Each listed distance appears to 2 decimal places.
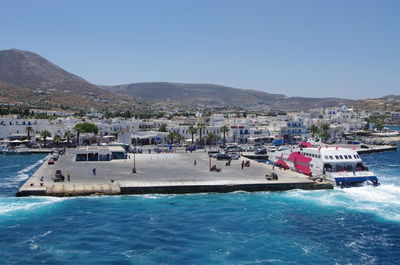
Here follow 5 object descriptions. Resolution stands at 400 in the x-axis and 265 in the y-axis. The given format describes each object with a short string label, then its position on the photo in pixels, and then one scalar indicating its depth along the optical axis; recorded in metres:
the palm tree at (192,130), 97.94
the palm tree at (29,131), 93.31
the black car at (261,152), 82.93
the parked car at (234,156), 67.00
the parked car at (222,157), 66.07
